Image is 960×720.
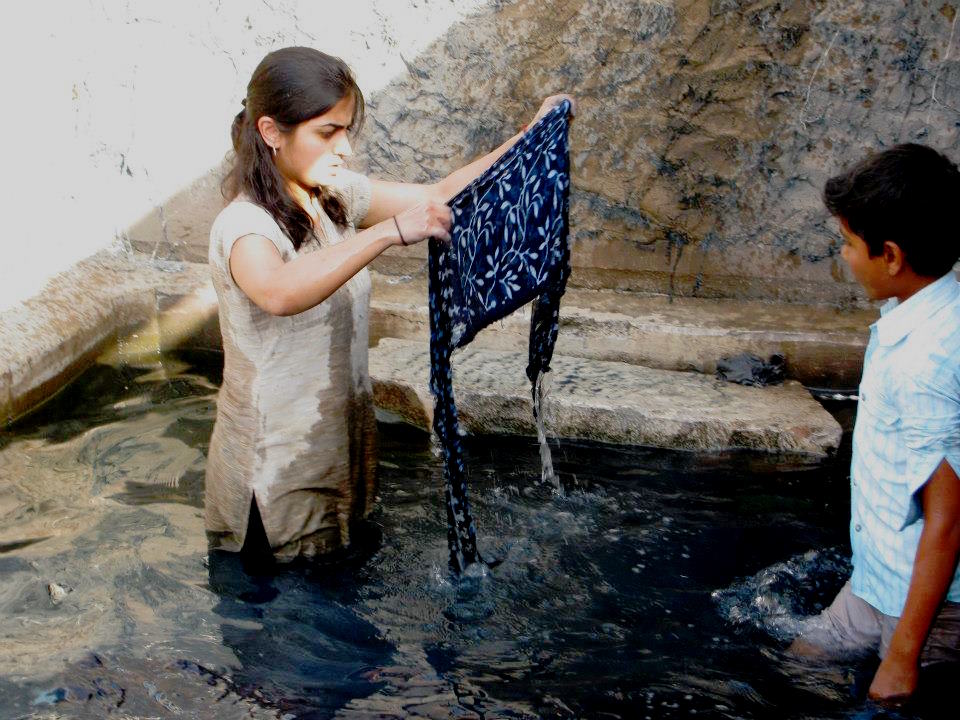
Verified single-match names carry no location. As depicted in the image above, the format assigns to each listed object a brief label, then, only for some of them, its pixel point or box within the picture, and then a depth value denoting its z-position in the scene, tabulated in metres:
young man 2.26
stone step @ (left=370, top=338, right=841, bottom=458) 4.39
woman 2.63
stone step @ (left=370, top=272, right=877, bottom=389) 4.98
